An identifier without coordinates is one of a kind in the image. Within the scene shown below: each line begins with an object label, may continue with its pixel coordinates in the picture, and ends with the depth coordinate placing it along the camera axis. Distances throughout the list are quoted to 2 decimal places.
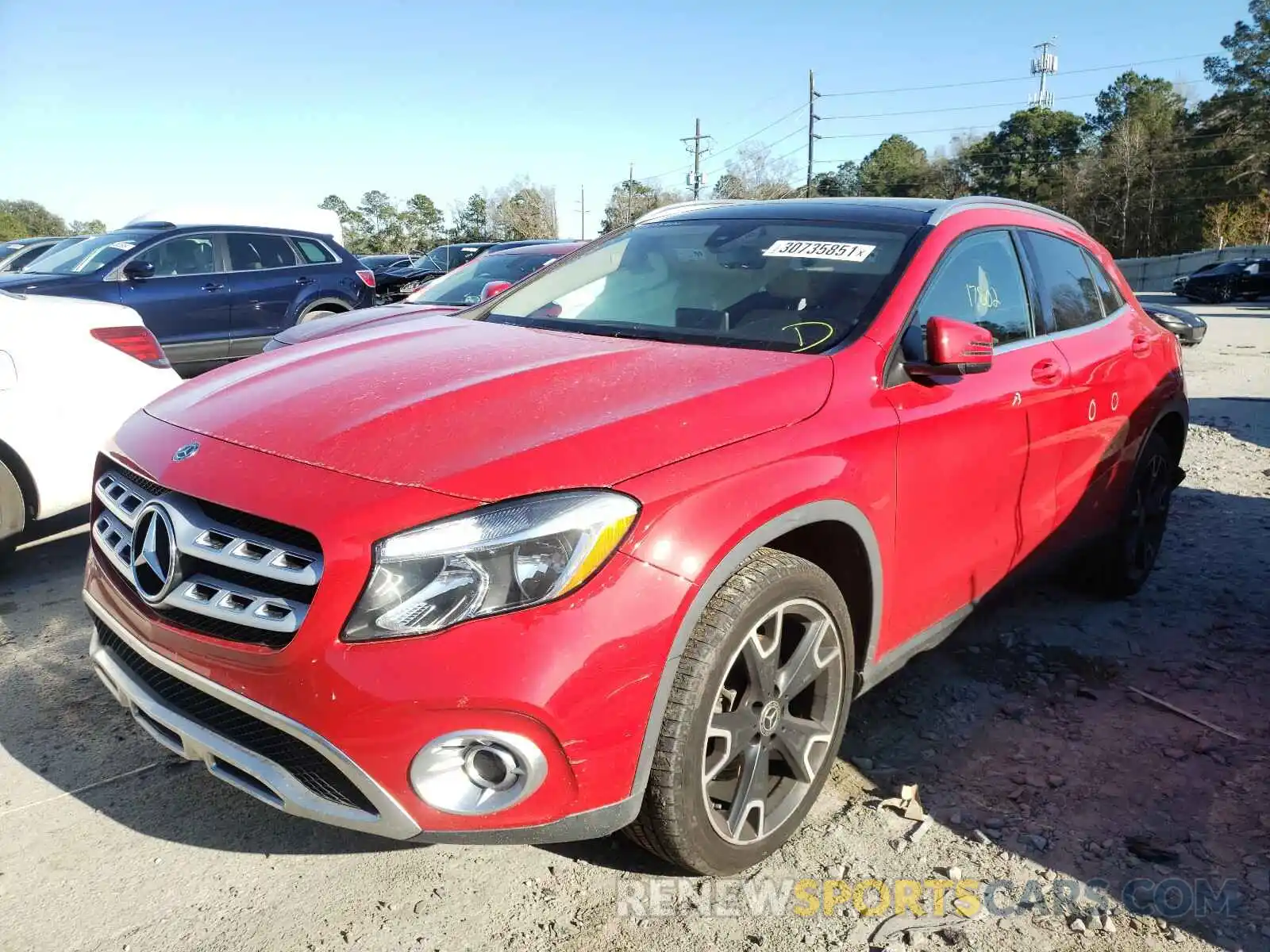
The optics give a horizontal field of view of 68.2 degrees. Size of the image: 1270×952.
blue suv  8.73
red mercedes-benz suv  1.85
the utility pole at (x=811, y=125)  53.47
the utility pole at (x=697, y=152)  67.38
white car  4.04
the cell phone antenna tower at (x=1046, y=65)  80.44
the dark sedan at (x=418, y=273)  16.73
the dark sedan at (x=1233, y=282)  29.25
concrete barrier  40.97
